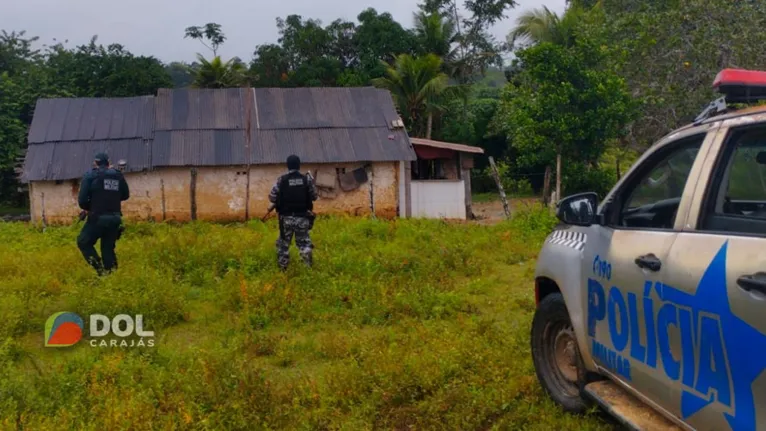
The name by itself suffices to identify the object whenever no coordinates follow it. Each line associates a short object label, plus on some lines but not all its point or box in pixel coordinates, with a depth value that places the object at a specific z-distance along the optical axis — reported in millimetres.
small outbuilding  17734
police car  2406
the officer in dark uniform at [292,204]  8633
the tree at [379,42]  29391
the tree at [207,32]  36656
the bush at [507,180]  25422
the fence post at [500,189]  16167
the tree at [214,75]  26953
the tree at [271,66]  31281
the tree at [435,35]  28672
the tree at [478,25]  31875
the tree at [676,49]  15320
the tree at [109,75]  27047
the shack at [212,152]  16297
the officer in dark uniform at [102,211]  8016
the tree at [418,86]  25172
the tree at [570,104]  15969
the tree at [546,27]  21656
